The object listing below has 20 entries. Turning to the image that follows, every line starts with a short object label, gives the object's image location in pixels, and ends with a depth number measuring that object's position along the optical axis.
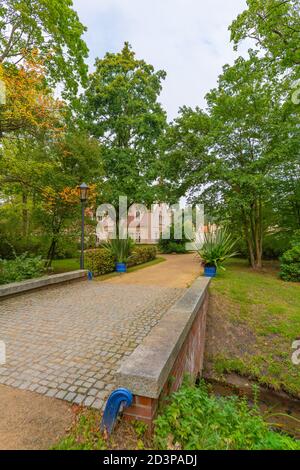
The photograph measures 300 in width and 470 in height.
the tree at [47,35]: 7.59
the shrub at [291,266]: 8.89
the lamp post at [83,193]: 6.73
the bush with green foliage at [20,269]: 5.77
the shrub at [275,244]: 12.05
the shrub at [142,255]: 10.66
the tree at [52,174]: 7.39
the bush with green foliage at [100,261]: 8.16
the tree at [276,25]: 7.11
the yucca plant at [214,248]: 7.80
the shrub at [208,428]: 1.61
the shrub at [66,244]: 8.27
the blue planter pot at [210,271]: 8.04
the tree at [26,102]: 6.20
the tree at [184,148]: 10.16
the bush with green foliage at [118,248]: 9.23
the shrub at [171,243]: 18.83
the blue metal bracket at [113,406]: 1.68
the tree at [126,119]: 13.51
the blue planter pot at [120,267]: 9.13
